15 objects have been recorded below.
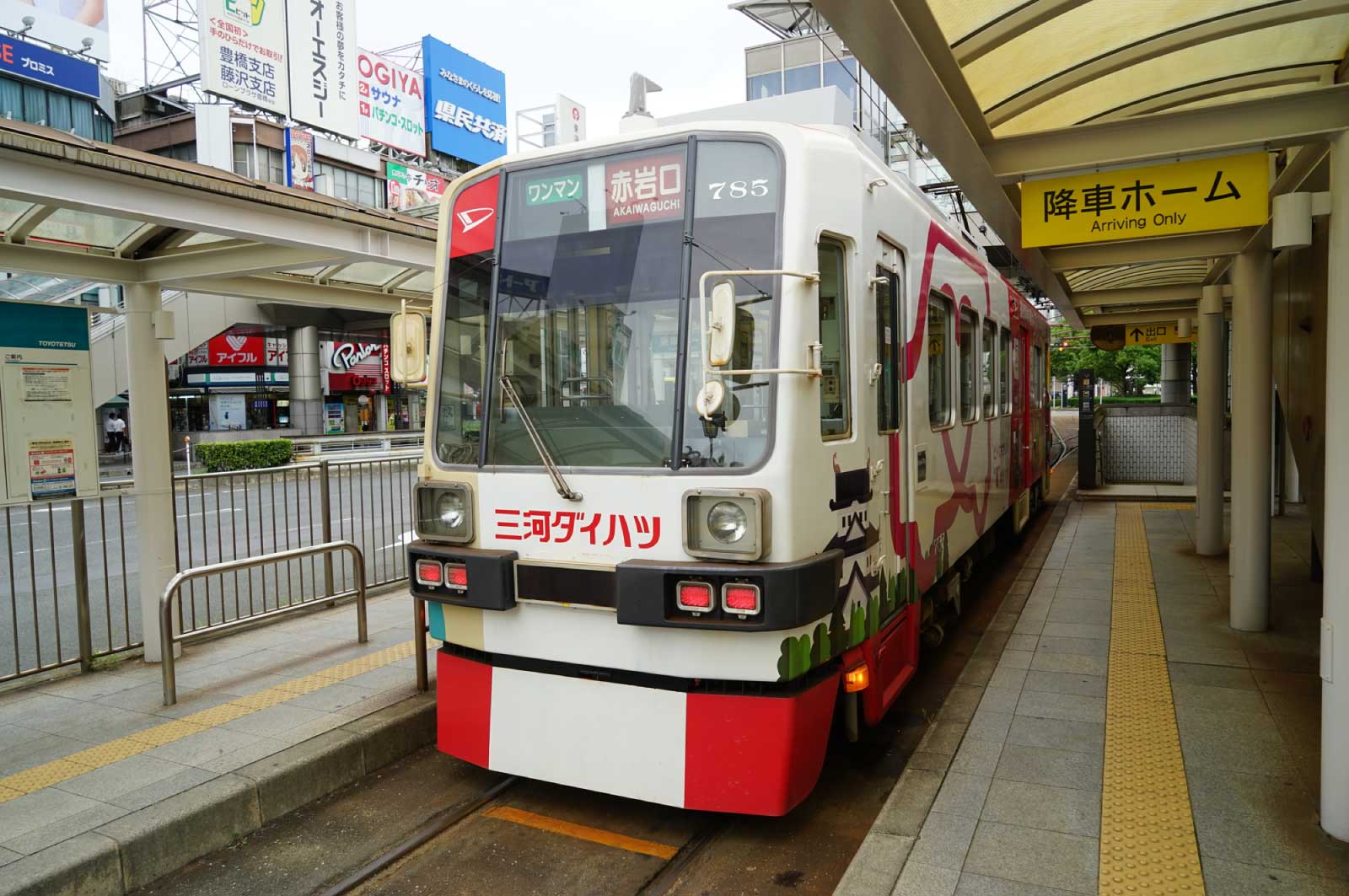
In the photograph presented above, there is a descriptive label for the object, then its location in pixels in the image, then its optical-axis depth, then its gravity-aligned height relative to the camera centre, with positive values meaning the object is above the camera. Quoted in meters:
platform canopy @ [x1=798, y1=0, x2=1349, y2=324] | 3.78 +1.55
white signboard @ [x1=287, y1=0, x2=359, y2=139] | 31.98 +12.36
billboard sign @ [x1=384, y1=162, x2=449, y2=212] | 38.06 +9.34
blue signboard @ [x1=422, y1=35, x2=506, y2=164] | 40.56 +13.99
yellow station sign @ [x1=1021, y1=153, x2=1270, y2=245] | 5.11 +1.10
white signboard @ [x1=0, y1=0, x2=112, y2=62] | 28.78 +12.83
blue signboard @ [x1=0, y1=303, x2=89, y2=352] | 5.15 +0.53
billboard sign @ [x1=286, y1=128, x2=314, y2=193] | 32.47 +9.07
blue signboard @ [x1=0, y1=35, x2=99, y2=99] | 27.91 +11.01
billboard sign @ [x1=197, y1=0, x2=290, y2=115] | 28.81 +11.69
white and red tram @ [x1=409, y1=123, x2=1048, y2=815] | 3.56 -0.24
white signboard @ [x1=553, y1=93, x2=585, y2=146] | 30.34 +10.00
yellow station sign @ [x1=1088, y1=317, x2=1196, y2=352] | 14.02 +0.91
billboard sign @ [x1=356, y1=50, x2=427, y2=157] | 37.50 +12.80
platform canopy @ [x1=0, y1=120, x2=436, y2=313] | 4.51 +1.10
